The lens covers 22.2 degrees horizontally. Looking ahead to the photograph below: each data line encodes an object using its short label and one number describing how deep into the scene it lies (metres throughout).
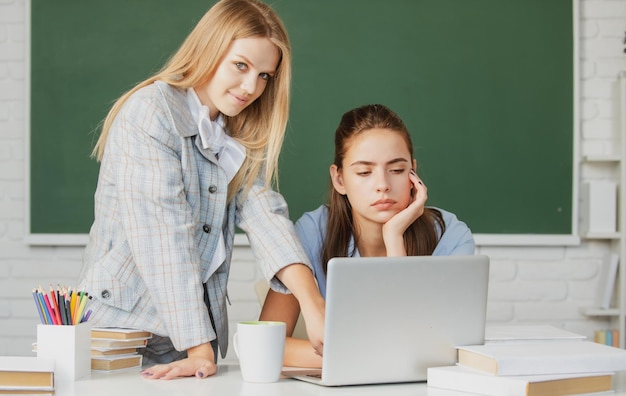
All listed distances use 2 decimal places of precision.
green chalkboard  5.31
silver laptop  2.80
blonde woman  3.12
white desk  2.77
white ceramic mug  2.86
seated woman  3.62
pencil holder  2.84
